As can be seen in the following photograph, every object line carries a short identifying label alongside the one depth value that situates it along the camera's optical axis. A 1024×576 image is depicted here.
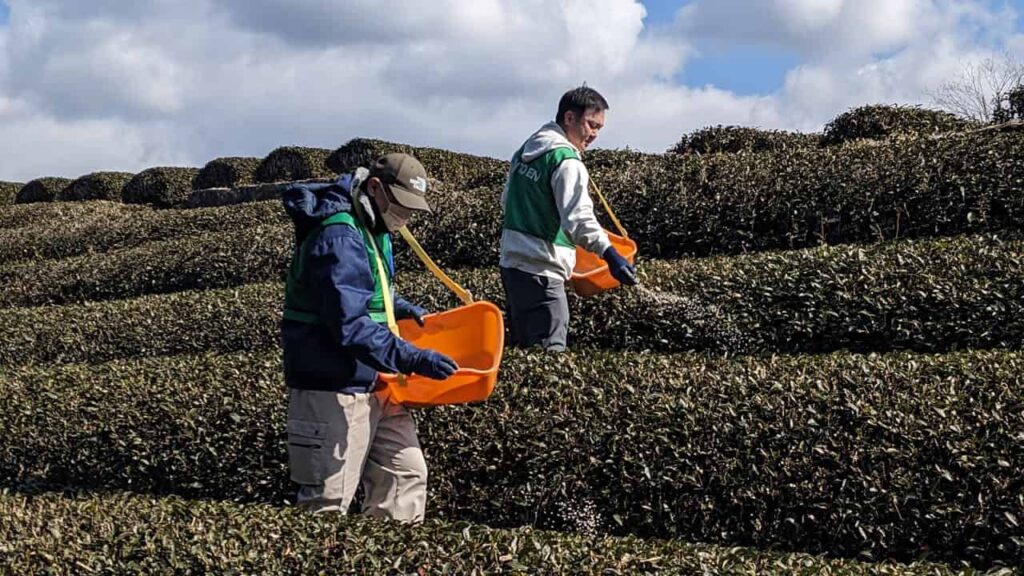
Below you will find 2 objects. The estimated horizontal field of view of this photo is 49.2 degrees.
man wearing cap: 4.11
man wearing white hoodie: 5.83
